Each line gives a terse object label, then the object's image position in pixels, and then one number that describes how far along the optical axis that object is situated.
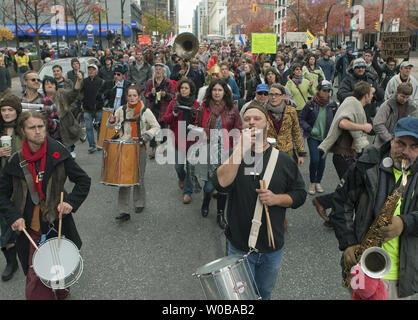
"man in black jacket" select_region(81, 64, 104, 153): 9.22
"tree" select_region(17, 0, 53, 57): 17.27
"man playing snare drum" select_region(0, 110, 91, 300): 3.43
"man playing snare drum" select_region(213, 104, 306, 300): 2.88
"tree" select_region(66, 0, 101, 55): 25.61
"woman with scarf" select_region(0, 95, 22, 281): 4.26
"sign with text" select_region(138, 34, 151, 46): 26.85
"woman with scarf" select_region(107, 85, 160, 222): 5.72
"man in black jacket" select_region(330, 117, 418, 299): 2.51
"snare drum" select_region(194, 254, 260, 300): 2.46
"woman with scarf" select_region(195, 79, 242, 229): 5.34
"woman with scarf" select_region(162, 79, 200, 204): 6.15
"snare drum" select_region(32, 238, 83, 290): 3.24
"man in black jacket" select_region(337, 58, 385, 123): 7.21
